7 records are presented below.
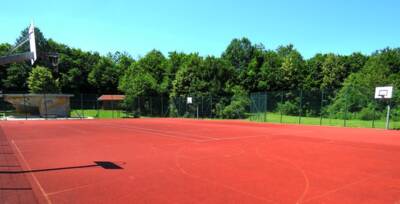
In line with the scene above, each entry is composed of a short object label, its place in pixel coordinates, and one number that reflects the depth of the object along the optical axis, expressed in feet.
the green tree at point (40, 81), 152.66
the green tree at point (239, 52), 199.21
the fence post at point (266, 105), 89.29
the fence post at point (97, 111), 118.52
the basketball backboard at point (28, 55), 18.93
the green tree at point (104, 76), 191.11
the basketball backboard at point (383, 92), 61.00
